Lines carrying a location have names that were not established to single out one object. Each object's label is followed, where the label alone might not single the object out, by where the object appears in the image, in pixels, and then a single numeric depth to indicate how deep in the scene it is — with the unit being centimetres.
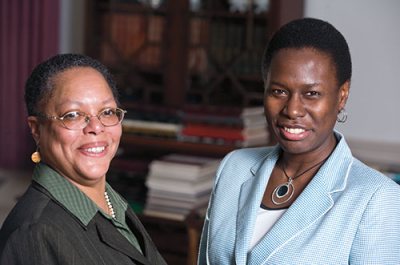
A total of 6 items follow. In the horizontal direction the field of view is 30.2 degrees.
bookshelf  354
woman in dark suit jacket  156
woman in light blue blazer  163
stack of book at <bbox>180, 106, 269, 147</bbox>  351
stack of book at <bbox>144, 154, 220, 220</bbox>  354
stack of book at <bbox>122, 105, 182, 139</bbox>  364
